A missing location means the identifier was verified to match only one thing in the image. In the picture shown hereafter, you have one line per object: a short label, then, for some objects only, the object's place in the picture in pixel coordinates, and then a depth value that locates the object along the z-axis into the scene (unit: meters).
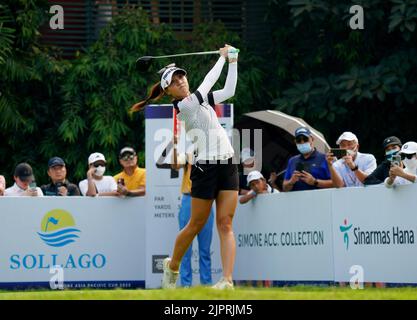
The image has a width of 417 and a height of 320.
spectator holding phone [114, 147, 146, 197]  19.14
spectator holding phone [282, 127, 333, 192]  17.20
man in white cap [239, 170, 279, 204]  18.20
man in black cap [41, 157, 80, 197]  19.14
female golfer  12.93
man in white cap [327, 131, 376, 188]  16.59
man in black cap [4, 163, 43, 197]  18.89
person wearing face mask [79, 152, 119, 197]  19.17
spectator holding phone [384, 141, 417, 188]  14.87
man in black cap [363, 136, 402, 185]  16.11
